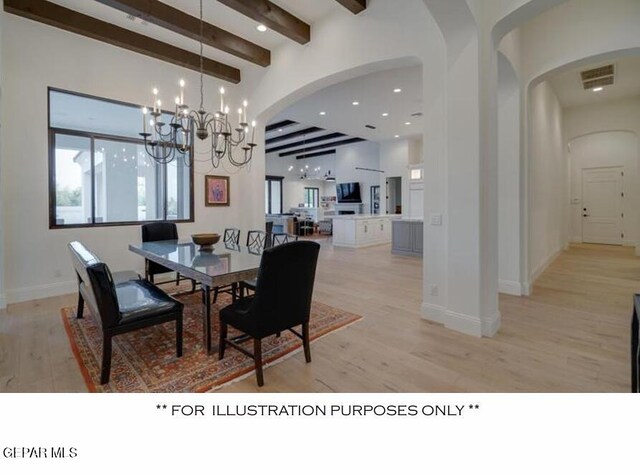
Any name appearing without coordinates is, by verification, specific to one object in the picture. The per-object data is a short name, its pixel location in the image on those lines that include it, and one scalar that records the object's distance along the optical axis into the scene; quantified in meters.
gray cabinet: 7.45
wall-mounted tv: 13.25
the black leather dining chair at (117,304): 2.10
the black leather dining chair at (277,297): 2.04
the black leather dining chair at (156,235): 4.08
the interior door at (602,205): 8.27
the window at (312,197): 16.88
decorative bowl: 3.45
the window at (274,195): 15.34
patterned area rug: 2.16
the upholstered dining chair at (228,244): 3.30
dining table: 2.36
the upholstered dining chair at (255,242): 3.59
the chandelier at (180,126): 2.94
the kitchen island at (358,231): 8.98
